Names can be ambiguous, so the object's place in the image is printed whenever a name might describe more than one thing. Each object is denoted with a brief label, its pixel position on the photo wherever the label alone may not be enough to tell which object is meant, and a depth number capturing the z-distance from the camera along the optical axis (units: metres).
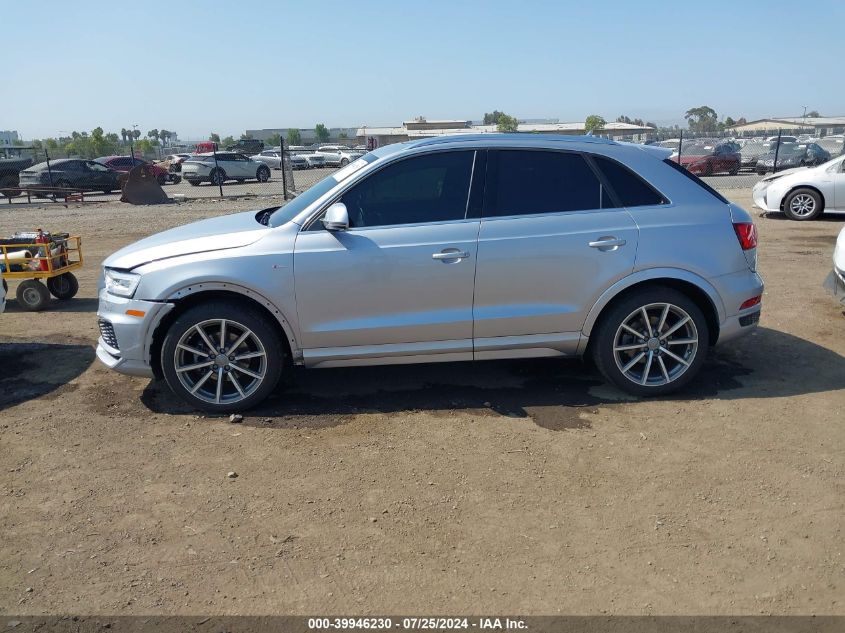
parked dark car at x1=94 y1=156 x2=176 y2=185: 30.25
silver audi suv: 4.78
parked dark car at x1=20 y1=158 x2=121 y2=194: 25.27
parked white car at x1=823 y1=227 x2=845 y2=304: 6.43
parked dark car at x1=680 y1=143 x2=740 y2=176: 29.38
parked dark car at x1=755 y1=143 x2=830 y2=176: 27.44
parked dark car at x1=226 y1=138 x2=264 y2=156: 45.01
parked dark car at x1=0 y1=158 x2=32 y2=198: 26.52
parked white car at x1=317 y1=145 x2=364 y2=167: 45.96
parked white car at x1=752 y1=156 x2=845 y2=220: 13.30
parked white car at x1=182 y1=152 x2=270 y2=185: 30.53
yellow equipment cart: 7.80
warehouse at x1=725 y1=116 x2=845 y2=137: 86.03
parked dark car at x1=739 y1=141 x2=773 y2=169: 31.11
